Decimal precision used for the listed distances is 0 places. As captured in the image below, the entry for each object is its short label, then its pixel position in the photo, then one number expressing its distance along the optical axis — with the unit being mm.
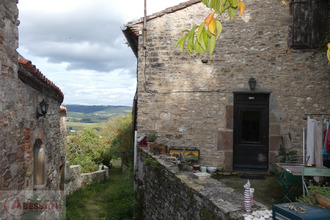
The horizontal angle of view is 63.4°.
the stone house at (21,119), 3637
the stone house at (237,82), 7344
